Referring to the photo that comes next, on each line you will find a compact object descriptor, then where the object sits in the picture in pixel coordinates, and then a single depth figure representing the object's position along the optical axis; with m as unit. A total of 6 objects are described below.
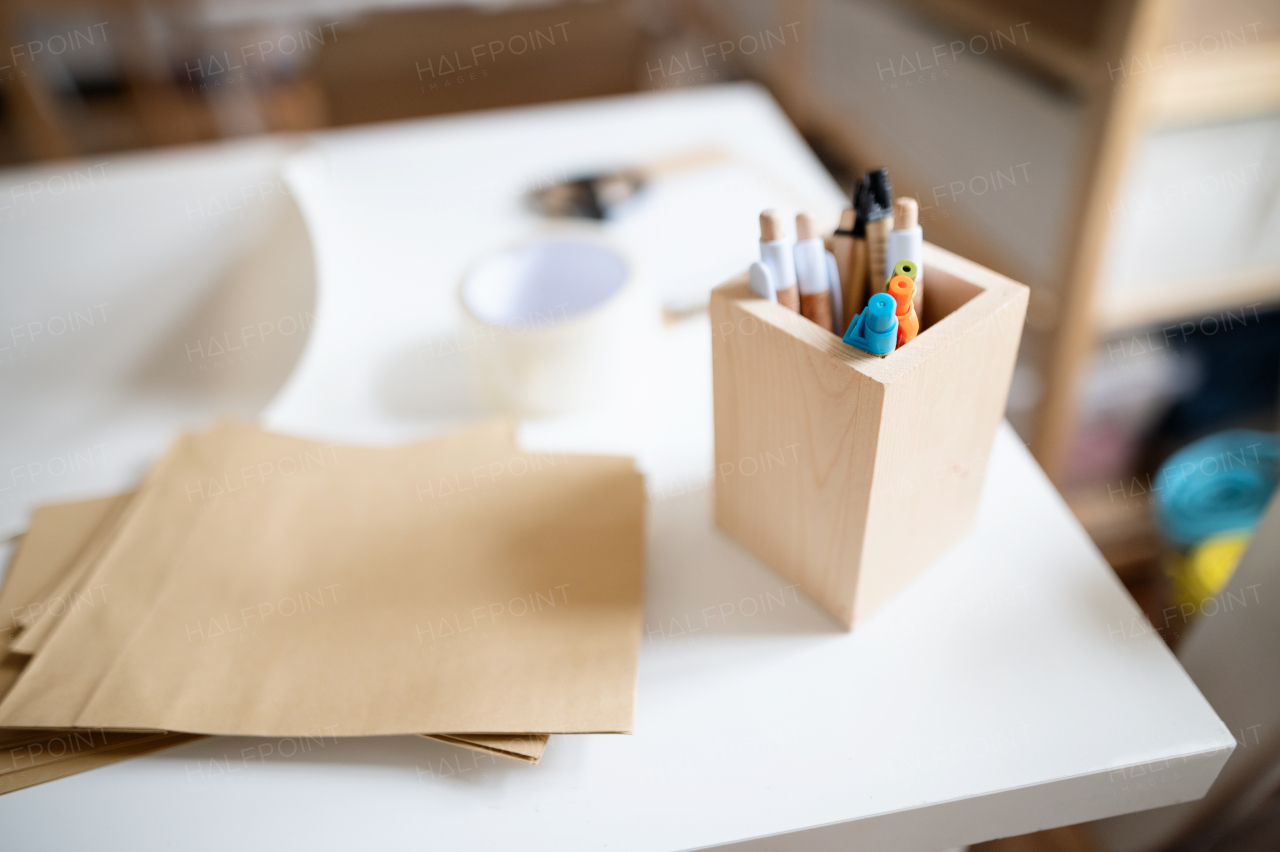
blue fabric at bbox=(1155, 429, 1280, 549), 1.10
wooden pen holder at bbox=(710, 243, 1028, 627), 0.40
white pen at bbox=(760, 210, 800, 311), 0.43
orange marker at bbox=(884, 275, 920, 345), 0.40
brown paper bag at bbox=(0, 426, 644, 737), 0.44
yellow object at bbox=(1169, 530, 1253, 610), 1.05
